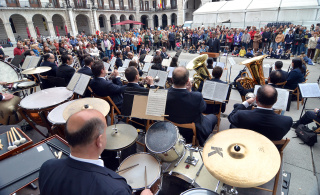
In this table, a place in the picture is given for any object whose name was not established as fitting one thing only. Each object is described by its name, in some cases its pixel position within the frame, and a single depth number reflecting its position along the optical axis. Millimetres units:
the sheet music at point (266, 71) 5633
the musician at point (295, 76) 4988
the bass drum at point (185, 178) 2189
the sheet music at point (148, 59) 7650
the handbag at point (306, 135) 3496
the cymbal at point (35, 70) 4467
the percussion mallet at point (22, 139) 2297
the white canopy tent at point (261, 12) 14367
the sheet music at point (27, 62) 5496
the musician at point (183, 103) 2793
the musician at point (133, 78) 3606
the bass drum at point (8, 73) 4841
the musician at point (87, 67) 5027
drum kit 1594
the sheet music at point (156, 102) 2643
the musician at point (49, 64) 5422
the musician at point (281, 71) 4949
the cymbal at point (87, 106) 2817
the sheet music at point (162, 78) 5137
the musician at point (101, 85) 3938
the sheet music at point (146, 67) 6675
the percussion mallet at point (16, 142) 2232
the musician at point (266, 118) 2350
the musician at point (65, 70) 4973
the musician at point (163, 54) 9055
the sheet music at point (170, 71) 5856
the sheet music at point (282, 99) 3062
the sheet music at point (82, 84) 3644
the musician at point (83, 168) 1163
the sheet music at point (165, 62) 7055
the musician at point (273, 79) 3897
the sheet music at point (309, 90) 3807
